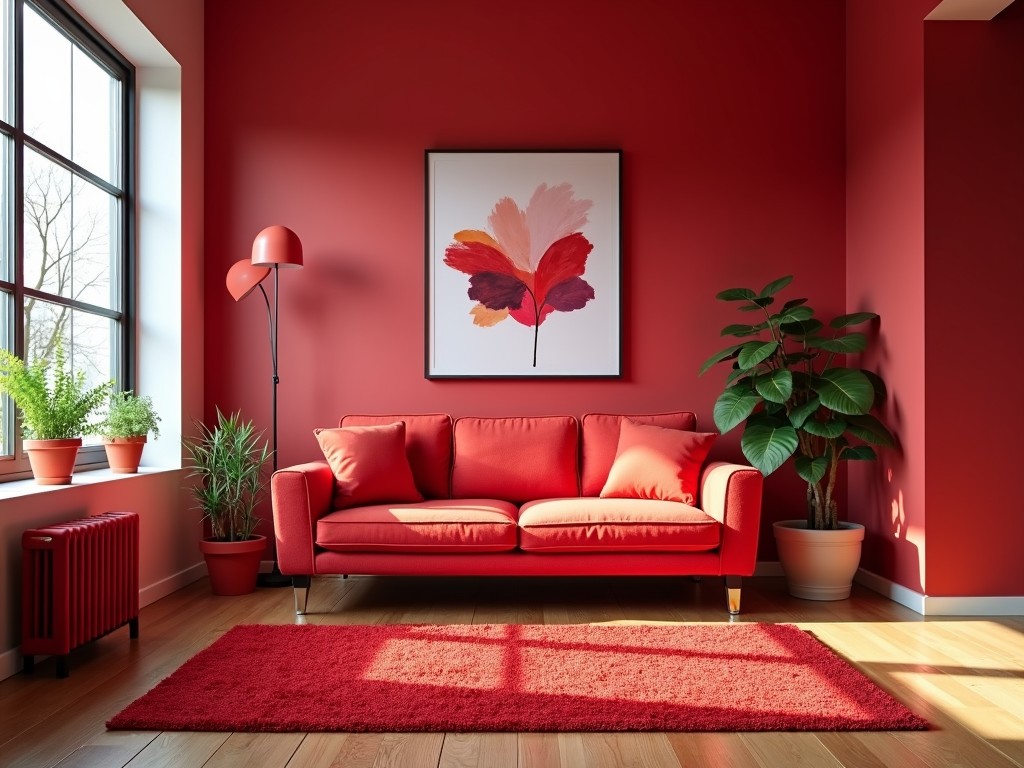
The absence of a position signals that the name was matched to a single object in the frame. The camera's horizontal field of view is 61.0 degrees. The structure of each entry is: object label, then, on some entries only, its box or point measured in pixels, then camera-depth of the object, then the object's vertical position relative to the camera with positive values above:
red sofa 3.69 -0.58
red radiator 2.88 -0.70
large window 3.41 +0.82
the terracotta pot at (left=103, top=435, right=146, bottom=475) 3.91 -0.32
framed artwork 4.68 +0.60
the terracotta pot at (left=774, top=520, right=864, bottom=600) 4.04 -0.83
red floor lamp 4.29 +0.60
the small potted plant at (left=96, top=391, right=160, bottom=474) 3.90 -0.21
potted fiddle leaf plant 3.99 -0.17
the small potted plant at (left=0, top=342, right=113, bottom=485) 3.14 -0.11
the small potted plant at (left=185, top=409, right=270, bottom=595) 4.12 -0.59
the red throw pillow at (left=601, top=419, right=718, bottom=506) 4.00 -0.38
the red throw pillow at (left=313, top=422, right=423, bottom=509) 4.00 -0.38
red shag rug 2.41 -0.94
